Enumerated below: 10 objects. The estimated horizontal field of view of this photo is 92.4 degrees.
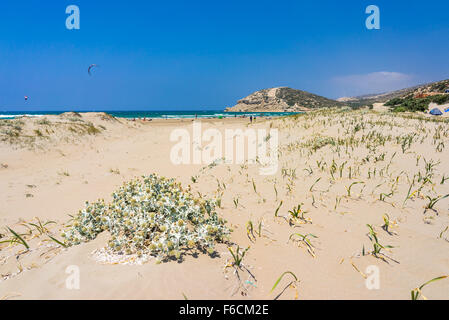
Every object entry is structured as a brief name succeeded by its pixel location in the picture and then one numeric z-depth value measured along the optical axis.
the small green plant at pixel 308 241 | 2.65
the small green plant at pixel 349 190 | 3.87
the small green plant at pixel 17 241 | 2.76
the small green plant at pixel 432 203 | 3.32
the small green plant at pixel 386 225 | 2.95
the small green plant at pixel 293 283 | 1.98
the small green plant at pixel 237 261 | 2.23
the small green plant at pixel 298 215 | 3.34
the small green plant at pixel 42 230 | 3.43
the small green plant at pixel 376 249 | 2.47
